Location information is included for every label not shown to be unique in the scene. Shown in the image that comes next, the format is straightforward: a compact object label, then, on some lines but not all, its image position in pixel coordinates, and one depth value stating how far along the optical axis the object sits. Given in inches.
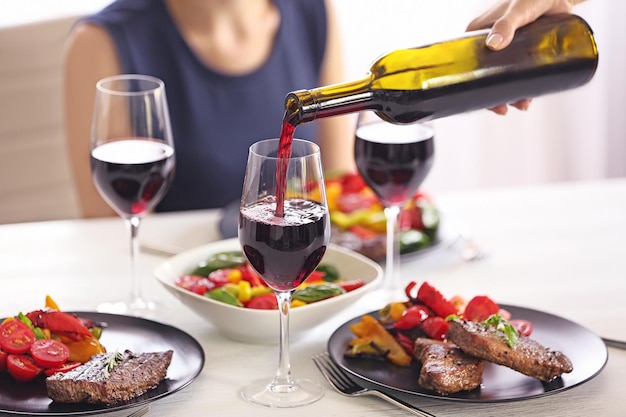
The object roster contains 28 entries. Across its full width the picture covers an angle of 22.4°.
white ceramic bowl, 54.7
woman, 82.4
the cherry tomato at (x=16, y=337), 51.6
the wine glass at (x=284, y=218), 50.0
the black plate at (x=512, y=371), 50.5
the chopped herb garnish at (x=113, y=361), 49.9
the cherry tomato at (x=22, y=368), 50.9
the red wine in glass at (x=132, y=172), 58.6
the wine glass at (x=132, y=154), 58.7
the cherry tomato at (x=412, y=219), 66.4
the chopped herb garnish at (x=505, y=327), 51.2
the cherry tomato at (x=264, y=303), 55.7
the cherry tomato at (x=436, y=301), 54.7
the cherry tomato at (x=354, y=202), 69.2
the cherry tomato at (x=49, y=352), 51.3
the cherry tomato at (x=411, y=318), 54.3
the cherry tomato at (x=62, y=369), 51.0
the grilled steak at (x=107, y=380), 49.1
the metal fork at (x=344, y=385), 50.6
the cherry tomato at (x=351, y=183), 71.8
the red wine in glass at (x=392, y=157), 59.5
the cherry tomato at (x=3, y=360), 51.5
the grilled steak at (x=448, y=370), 50.2
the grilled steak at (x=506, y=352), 50.8
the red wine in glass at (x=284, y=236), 50.3
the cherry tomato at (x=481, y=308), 54.4
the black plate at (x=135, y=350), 49.0
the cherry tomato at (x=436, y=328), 53.8
